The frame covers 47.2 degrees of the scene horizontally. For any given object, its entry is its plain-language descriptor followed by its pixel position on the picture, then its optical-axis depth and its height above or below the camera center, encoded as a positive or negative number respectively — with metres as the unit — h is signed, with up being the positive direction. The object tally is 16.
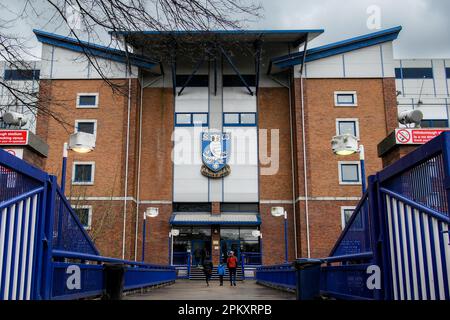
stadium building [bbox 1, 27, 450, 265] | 34.50 +7.68
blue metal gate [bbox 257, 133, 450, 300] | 4.78 +0.24
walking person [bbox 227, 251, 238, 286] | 24.33 -0.41
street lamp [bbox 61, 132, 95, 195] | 12.38 +2.72
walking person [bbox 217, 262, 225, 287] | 24.81 -0.73
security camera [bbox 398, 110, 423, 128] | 20.25 +5.34
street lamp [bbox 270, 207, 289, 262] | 27.73 +2.36
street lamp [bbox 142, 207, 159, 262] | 27.35 +2.30
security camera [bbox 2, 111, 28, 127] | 13.73 +3.62
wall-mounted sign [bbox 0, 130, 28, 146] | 11.85 +2.72
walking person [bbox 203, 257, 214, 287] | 25.06 -0.57
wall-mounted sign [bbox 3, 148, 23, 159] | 11.77 +2.36
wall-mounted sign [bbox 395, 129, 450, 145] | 17.55 +4.05
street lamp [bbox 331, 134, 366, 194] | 13.37 +2.81
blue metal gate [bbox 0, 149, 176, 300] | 5.16 +0.21
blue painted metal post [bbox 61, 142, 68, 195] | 11.79 +2.14
